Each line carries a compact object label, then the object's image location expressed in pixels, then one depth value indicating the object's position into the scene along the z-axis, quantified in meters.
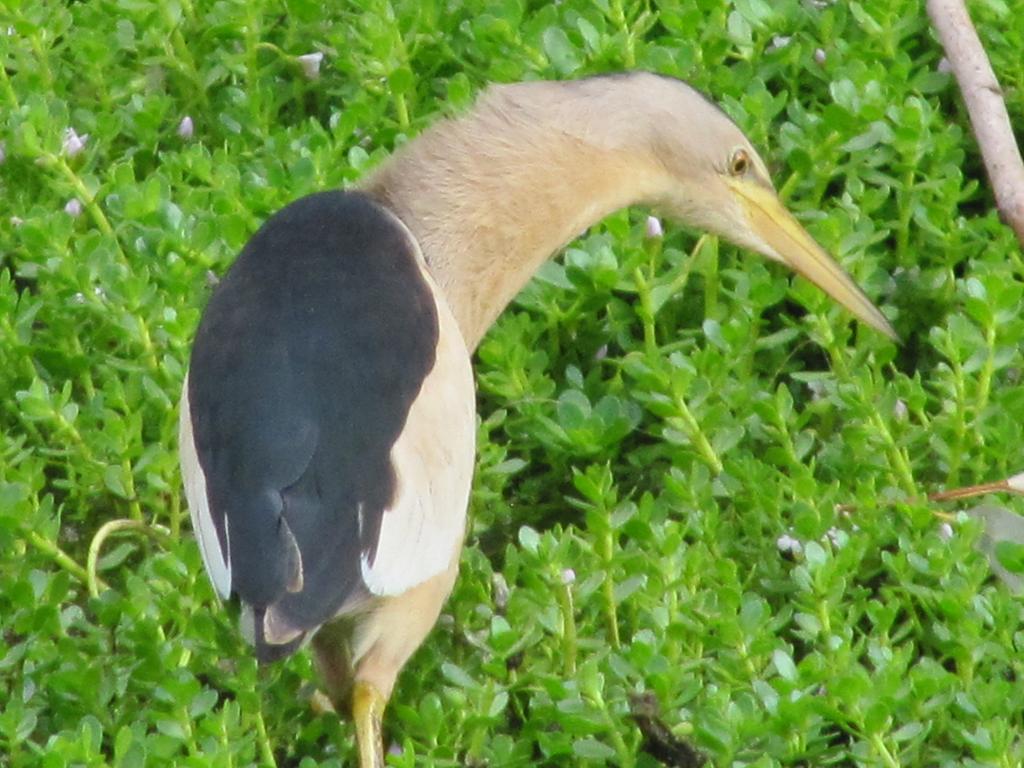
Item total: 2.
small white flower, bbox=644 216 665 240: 8.30
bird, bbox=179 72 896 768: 6.14
